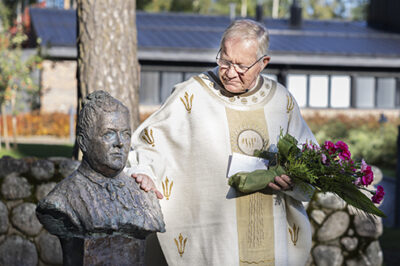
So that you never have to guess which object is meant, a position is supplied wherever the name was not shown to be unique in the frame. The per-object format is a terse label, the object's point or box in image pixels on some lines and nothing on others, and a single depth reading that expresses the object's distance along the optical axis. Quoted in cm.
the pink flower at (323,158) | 347
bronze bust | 307
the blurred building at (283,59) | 1988
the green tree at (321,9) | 5338
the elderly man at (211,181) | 379
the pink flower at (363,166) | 352
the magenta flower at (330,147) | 355
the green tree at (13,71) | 1451
